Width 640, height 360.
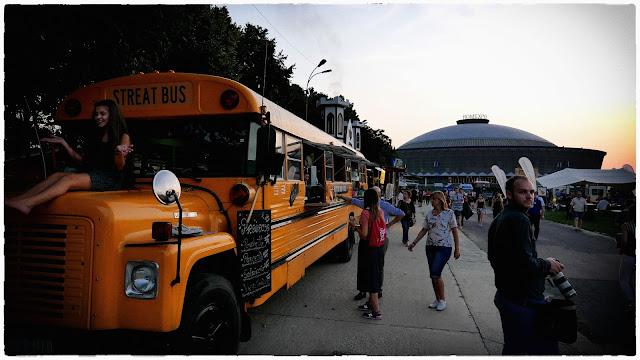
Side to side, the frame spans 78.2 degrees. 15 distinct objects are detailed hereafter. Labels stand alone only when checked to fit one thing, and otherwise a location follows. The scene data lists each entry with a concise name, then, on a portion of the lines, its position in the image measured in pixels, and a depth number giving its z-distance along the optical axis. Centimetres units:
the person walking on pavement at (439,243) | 515
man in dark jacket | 269
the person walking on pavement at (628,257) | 454
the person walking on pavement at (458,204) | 1662
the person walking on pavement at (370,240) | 479
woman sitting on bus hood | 288
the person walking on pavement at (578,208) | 1569
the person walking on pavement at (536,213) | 1057
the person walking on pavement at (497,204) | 1362
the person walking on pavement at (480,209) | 1773
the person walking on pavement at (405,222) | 1084
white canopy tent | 1834
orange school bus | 230
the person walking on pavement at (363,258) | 492
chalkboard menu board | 334
